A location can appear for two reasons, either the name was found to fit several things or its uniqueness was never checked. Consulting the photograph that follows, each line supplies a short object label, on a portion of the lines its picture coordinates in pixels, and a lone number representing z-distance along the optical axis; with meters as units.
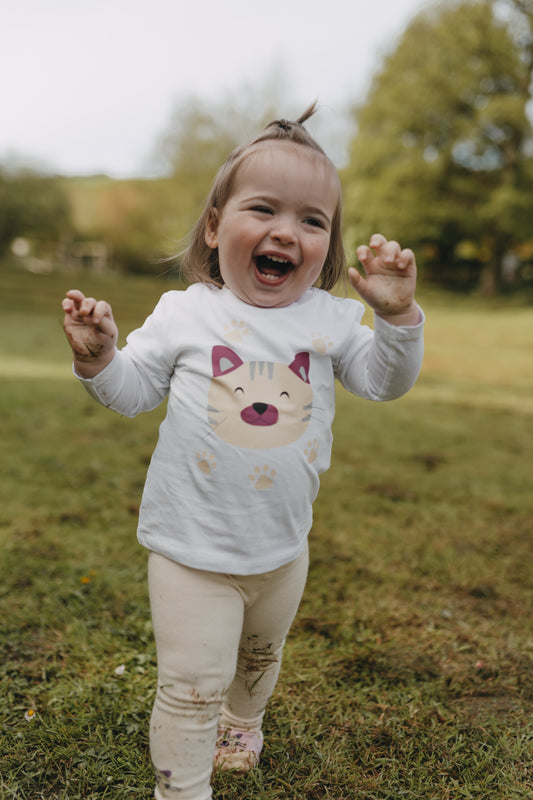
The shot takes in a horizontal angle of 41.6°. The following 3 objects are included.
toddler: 1.56
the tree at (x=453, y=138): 23.48
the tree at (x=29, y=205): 28.89
